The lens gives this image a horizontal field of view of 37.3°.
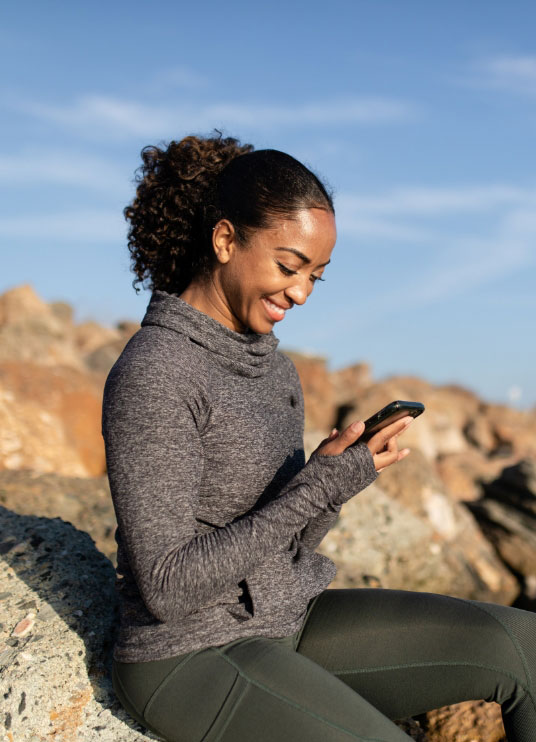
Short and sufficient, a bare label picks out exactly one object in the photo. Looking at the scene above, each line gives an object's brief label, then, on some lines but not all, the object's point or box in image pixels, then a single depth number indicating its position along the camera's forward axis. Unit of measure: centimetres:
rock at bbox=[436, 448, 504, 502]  1000
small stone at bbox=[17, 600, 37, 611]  277
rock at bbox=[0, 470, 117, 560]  468
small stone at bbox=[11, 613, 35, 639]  263
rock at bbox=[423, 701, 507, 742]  305
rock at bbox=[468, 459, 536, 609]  754
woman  219
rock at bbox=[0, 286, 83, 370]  987
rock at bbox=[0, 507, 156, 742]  240
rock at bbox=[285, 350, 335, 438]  1084
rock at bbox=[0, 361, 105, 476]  663
